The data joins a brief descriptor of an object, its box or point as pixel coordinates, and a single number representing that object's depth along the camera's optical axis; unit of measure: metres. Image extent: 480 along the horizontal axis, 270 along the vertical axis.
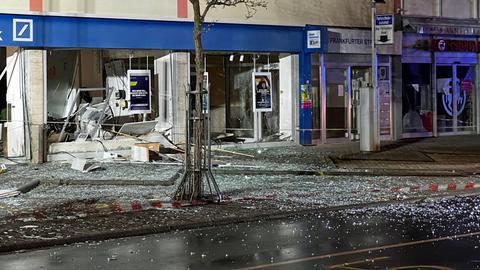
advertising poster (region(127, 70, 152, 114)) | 18.89
